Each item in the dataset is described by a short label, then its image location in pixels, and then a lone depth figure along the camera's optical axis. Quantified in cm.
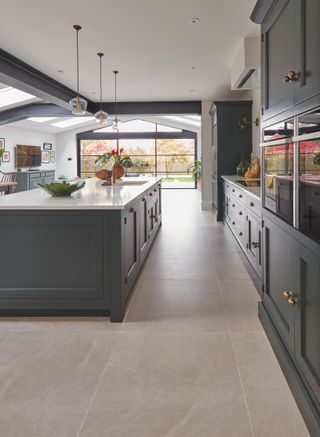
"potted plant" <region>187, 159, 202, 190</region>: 1511
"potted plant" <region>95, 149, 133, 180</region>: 524
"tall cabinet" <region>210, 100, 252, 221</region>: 767
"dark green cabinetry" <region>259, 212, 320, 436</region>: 168
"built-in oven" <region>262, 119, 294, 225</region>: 207
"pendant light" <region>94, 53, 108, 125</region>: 619
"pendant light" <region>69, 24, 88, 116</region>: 485
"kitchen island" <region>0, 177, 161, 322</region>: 296
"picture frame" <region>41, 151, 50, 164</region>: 1512
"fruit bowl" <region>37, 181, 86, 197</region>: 355
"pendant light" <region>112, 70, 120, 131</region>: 680
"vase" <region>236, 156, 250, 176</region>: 716
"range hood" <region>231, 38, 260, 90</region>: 493
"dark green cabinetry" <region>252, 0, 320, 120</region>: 165
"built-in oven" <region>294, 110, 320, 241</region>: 164
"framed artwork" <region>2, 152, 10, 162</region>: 1207
